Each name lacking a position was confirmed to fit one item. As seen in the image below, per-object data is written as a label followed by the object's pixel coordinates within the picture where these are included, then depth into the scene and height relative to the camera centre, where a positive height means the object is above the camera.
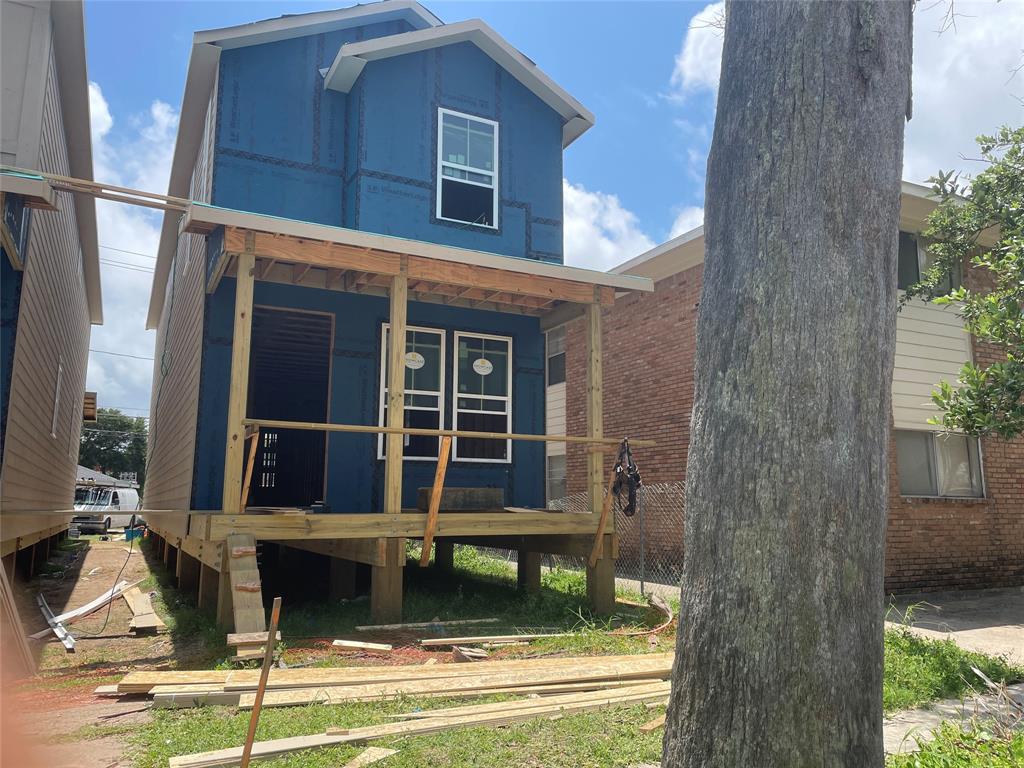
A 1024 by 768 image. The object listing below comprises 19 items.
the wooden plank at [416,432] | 7.83 +0.65
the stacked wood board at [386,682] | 5.16 -1.40
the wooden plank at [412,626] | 8.05 -1.47
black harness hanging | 8.89 +0.16
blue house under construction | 10.04 +3.98
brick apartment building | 11.72 +0.79
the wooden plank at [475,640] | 7.25 -1.45
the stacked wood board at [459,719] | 4.01 -1.42
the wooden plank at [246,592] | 6.74 -0.94
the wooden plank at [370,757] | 3.93 -1.42
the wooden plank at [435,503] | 8.19 -0.13
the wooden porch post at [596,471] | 9.39 +0.25
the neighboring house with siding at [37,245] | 8.83 +3.20
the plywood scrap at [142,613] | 8.88 -1.56
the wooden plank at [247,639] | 6.25 -1.23
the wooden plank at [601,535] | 9.30 -0.55
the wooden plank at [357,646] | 6.95 -1.43
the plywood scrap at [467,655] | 6.62 -1.46
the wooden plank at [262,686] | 2.84 -0.74
